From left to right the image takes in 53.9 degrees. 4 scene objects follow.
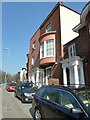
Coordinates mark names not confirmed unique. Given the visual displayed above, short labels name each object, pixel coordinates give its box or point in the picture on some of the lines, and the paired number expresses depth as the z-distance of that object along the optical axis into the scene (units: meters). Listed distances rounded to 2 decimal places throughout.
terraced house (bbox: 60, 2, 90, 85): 8.25
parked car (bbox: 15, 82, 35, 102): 6.65
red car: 14.21
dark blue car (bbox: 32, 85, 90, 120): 2.36
